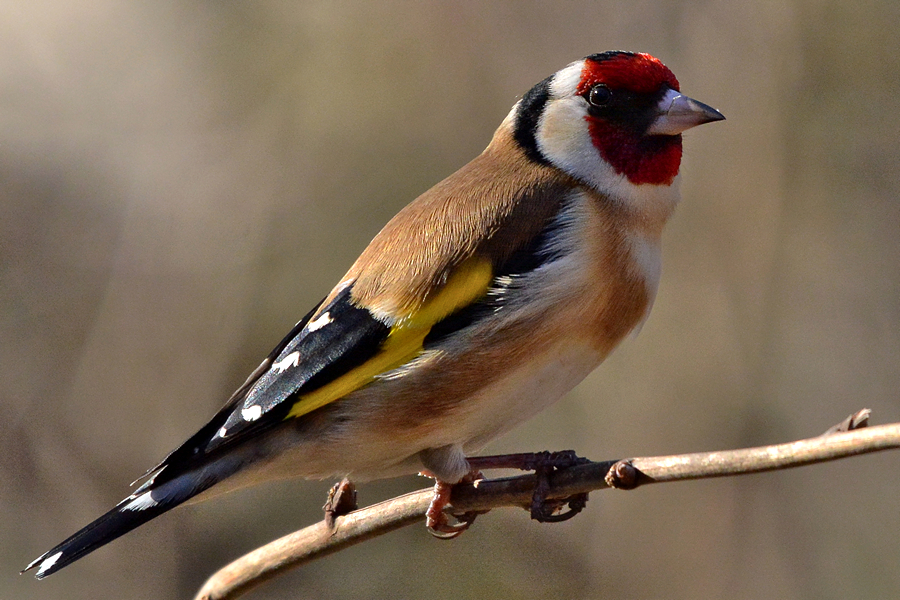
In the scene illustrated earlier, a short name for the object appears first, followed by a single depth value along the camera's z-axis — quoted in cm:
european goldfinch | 571
